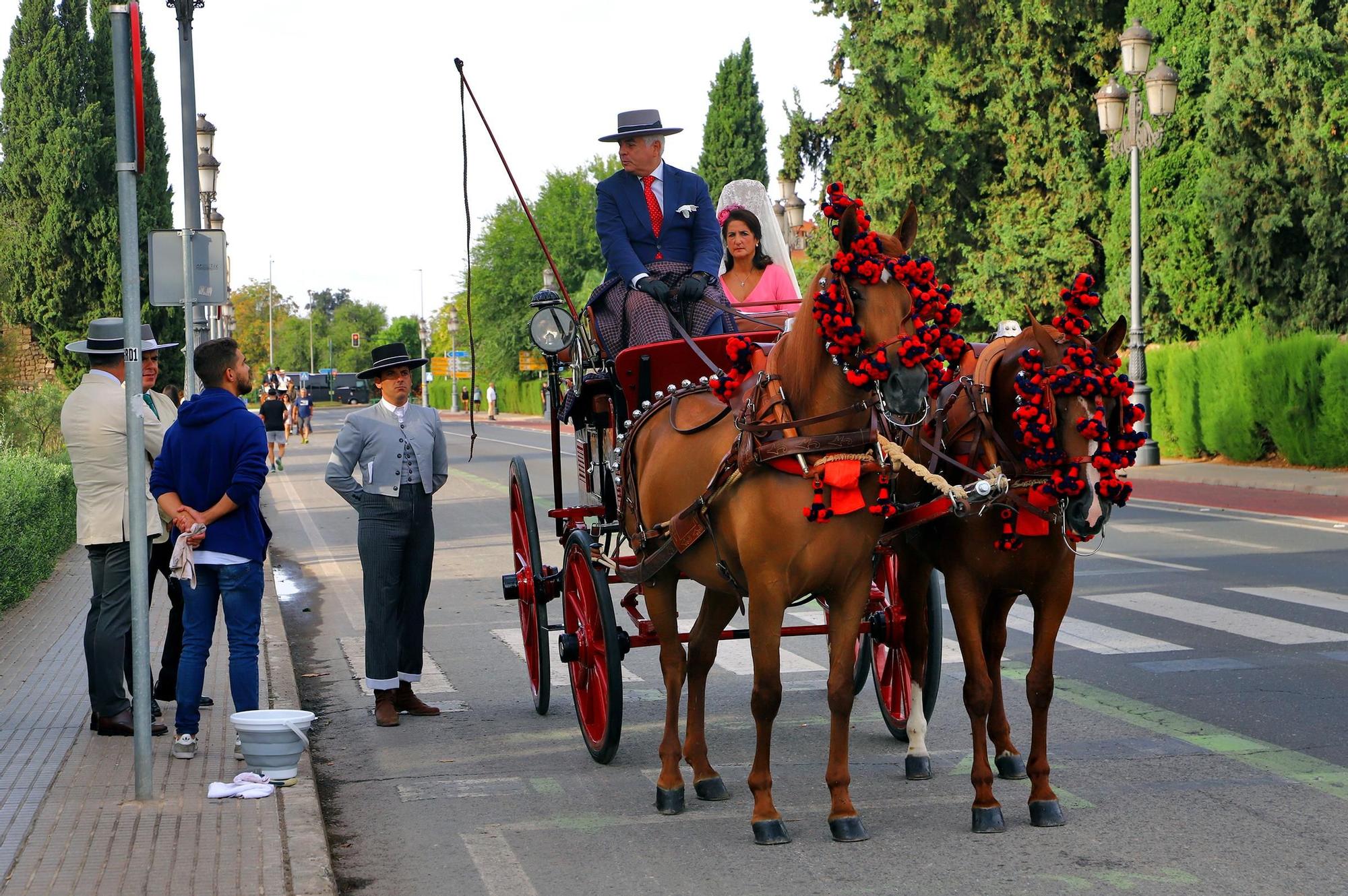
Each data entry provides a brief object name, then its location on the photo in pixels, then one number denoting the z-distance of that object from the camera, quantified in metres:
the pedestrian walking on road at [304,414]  49.78
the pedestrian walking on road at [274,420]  33.75
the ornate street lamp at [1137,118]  24.52
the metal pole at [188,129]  14.52
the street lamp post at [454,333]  67.62
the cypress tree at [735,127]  58.44
